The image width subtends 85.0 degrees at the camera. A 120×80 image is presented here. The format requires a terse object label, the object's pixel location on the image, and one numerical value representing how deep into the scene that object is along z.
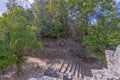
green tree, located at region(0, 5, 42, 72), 4.02
